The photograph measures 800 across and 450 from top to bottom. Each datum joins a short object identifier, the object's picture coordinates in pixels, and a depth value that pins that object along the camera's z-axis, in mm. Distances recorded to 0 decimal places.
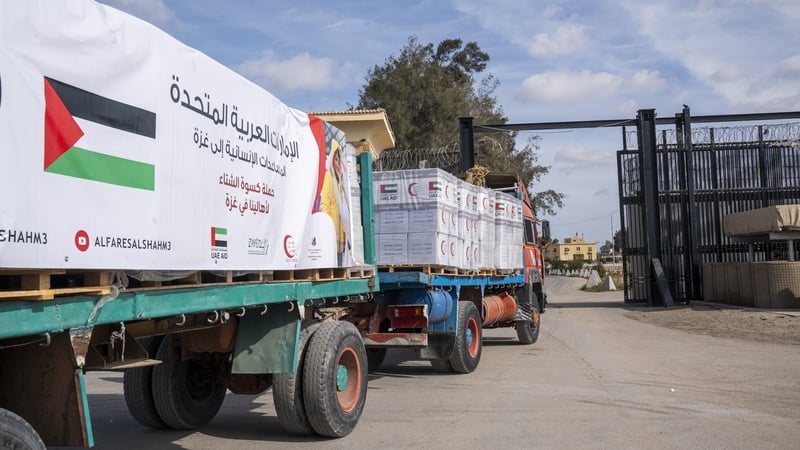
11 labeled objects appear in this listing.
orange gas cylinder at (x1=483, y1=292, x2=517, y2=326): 12672
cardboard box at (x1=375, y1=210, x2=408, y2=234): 9789
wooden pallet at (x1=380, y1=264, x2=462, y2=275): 9664
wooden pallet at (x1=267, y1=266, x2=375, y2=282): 6007
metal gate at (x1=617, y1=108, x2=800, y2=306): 25109
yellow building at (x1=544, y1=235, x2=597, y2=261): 126625
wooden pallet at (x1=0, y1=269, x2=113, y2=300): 3242
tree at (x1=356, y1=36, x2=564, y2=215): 35344
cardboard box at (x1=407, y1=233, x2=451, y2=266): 9625
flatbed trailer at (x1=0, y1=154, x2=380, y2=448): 3504
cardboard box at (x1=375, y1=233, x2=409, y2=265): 9719
